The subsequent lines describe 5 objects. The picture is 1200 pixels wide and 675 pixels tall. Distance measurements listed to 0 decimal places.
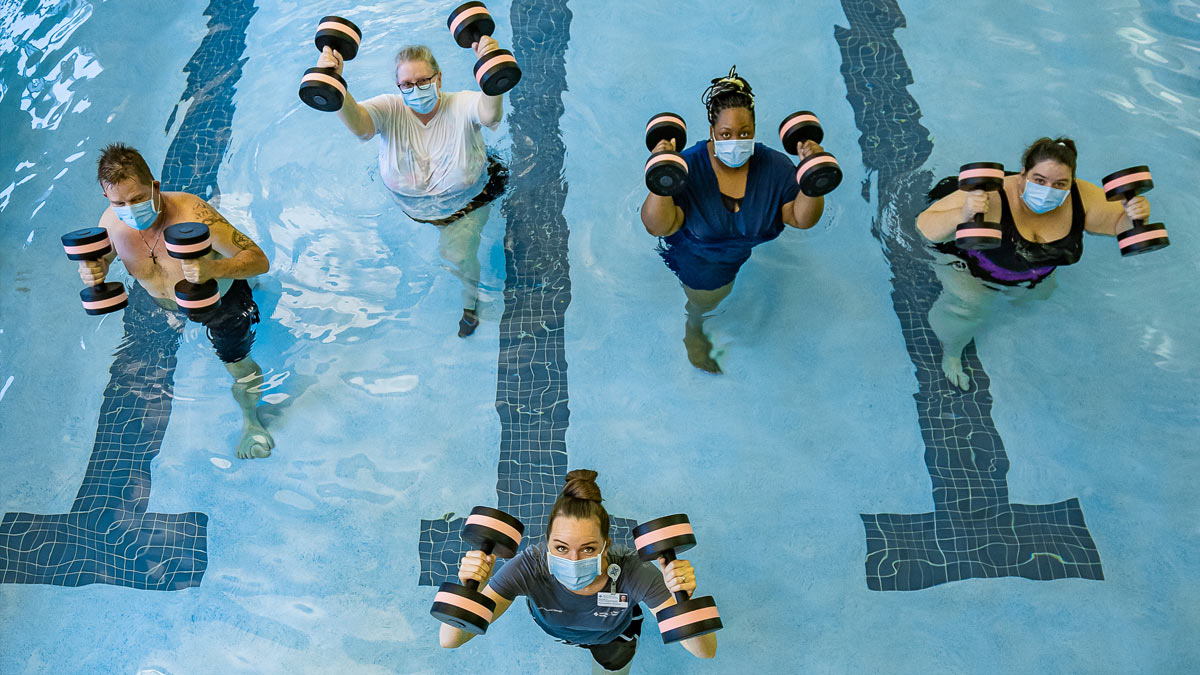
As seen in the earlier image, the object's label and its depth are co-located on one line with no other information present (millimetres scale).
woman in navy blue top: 3984
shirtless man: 4012
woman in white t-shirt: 4453
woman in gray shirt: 2926
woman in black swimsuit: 4008
